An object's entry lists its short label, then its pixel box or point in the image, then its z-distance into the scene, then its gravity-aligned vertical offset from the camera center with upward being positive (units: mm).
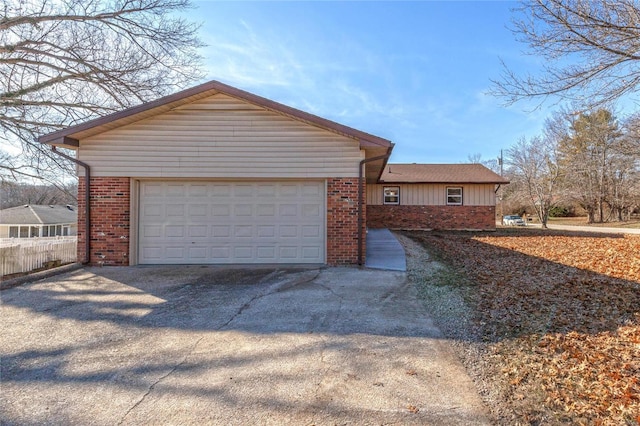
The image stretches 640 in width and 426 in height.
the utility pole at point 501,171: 33688 +4744
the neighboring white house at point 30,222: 25766 -718
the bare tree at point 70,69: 10008 +4647
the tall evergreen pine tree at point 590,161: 20075 +4007
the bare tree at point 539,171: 24016 +3446
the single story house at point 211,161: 7672 +1236
